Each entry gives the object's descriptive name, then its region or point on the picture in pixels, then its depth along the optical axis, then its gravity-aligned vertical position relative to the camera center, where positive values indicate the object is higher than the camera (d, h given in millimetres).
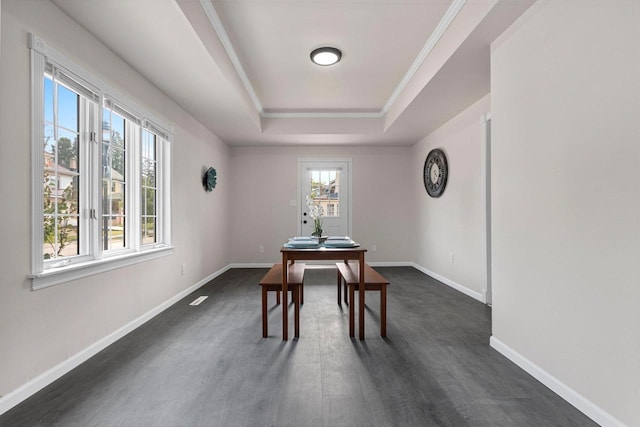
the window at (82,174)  1805 +290
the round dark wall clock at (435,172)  4446 +612
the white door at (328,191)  5816 +412
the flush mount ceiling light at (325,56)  2961 +1564
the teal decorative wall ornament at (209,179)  4504 +501
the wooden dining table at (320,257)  2402 -353
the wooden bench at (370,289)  2492 -631
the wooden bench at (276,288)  2443 -610
